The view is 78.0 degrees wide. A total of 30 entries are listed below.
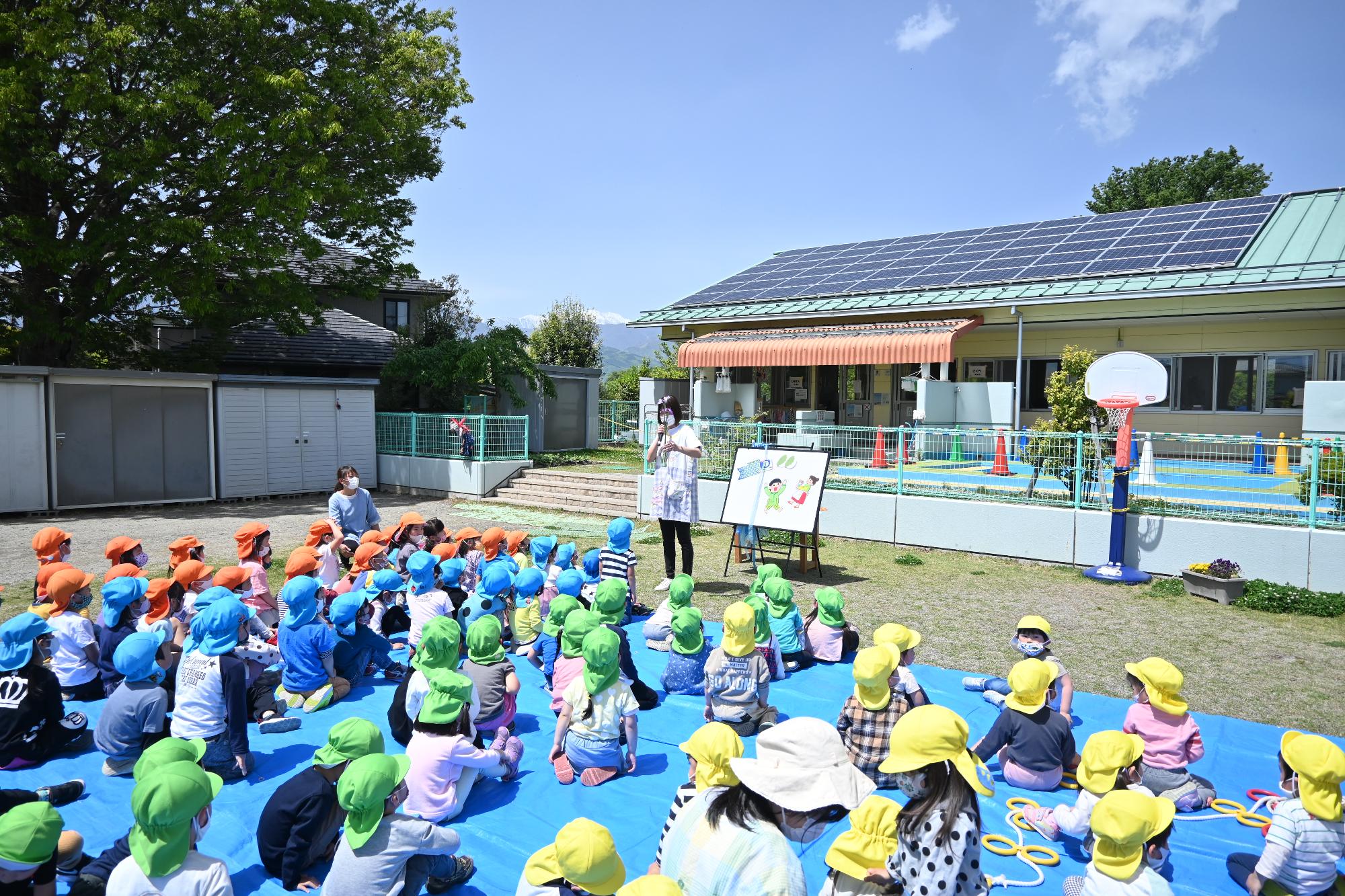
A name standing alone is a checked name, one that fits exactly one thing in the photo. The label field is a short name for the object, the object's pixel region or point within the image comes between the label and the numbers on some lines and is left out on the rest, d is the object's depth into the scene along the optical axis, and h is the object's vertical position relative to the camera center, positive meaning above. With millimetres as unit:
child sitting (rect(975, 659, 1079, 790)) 4277 -1711
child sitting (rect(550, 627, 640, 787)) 4523 -1774
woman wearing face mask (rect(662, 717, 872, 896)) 2551 -1323
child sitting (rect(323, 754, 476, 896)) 2994 -1687
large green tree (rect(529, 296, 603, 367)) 37281 +2979
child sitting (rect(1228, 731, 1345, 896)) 3186 -1598
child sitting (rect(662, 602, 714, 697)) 5543 -1791
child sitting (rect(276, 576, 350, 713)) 5516 -1732
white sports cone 10055 -740
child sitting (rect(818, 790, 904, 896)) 2732 -1445
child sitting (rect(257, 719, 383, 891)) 3457 -1756
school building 14164 +1800
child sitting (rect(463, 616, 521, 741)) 4777 -1588
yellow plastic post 9227 -530
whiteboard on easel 9547 -960
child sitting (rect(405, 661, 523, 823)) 3939 -1681
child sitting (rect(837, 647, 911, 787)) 4379 -1699
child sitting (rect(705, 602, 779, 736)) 5004 -1660
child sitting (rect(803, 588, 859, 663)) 6520 -1791
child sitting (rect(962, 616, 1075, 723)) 5016 -1460
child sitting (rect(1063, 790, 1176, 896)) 2742 -1450
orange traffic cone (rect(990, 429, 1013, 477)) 11219 -706
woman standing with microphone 8758 -838
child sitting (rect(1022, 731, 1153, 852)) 3600 -1591
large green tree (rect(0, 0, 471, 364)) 14031 +4502
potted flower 8750 -1782
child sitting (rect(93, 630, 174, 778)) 4496 -1715
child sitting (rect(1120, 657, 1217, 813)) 4215 -1668
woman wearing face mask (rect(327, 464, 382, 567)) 9117 -1241
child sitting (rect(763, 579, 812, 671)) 6281 -1712
